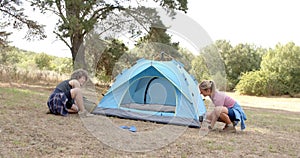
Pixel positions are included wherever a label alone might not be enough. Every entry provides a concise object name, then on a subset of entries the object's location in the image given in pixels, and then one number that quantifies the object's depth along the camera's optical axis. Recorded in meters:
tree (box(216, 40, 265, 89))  27.08
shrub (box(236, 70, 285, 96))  20.67
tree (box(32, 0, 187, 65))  10.75
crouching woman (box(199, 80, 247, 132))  4.50
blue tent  5.06
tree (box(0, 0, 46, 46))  11.91
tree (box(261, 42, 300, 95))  20.73
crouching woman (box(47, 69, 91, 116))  4.93
